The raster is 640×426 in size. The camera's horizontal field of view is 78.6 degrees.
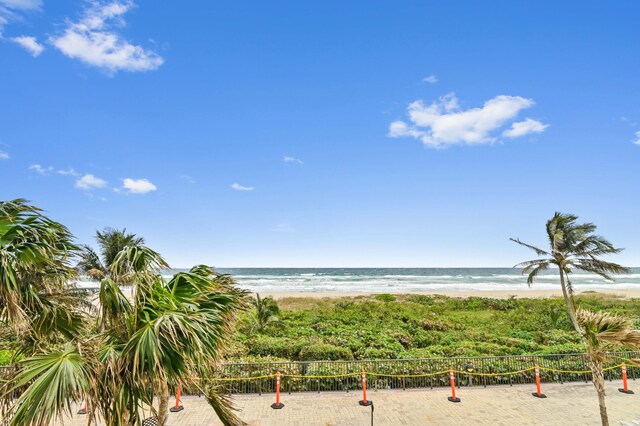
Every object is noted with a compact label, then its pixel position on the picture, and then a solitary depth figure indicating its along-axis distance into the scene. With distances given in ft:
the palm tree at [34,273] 17.35
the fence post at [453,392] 43.04
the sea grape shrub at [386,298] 168.86
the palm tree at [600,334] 28.84
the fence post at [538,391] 44.62
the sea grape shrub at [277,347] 58.49
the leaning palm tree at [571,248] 75.31
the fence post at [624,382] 45.40
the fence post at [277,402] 41.08
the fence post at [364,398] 41.80
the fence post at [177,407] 39.75
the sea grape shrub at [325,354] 55.52
